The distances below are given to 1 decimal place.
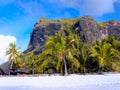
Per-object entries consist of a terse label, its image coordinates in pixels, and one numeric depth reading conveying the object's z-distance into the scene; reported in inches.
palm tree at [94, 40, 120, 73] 1809.8
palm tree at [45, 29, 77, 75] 1734.7
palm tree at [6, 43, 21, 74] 2495.1
